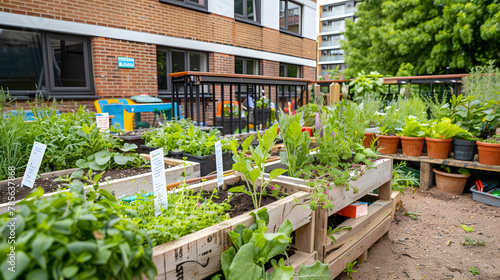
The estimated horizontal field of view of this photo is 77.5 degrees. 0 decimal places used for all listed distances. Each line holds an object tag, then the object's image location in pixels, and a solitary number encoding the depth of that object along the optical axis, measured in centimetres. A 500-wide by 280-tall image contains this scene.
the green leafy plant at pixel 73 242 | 59
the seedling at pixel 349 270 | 181
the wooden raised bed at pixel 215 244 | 90
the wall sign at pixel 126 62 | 611
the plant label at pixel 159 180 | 109
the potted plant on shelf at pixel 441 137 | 326
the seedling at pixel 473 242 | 227
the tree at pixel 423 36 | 973
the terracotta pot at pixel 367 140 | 379
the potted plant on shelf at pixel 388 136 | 372
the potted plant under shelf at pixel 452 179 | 331
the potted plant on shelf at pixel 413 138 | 352
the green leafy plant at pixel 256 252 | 98
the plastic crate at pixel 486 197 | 299
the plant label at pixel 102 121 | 242
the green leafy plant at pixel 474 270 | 190
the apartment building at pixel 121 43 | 517
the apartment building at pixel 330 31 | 4331
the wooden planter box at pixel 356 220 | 158
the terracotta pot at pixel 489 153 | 301
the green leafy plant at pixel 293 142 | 170
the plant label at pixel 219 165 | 149
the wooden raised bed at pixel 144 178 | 174
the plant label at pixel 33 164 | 142
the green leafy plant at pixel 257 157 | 134
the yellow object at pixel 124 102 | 509
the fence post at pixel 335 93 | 574
